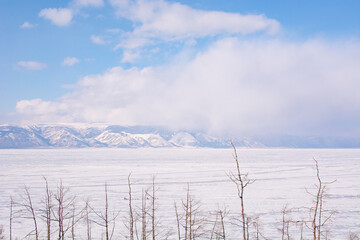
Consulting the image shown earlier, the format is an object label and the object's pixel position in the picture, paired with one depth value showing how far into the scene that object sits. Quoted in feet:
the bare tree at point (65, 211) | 78.45
